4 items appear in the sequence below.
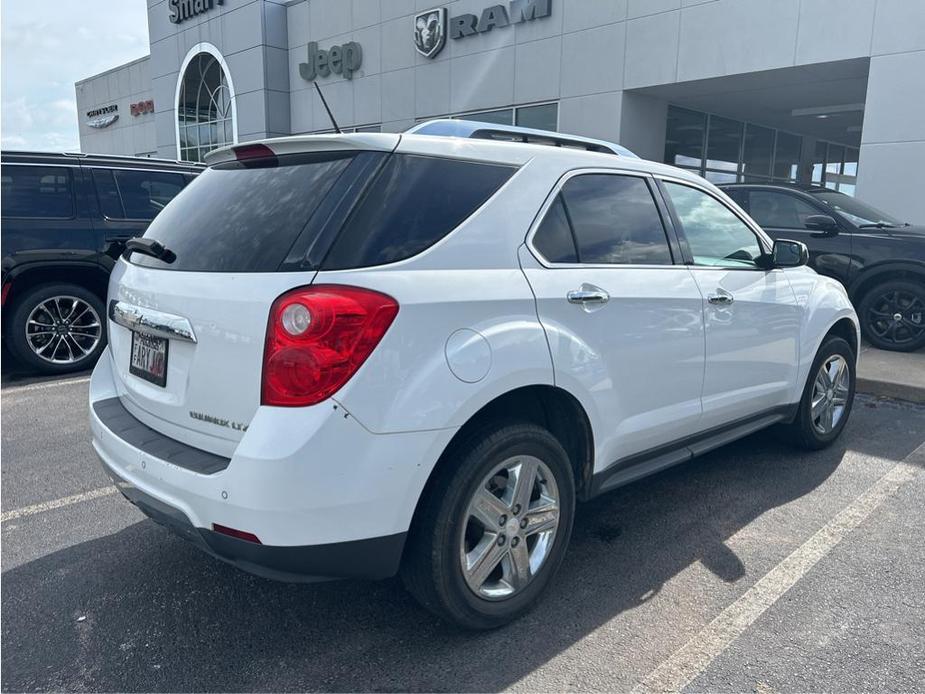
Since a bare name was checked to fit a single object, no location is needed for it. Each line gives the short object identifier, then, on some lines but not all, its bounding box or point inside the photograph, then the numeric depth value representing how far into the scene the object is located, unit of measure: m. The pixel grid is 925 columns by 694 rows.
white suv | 2.18
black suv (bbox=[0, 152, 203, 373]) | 6.35
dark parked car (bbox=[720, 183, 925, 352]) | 7.62
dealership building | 10.30
